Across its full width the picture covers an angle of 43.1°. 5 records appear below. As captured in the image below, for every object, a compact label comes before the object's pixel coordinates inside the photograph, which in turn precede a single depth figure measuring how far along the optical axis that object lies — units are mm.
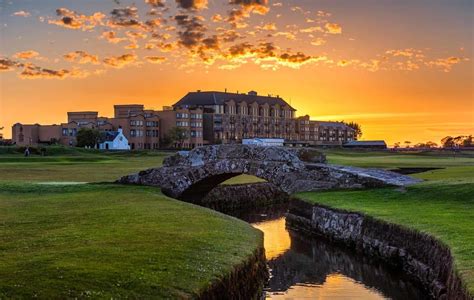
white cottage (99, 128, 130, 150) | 167900
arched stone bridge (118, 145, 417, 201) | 38625
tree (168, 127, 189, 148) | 179125
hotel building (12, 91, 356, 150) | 185500
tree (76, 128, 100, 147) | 163000
